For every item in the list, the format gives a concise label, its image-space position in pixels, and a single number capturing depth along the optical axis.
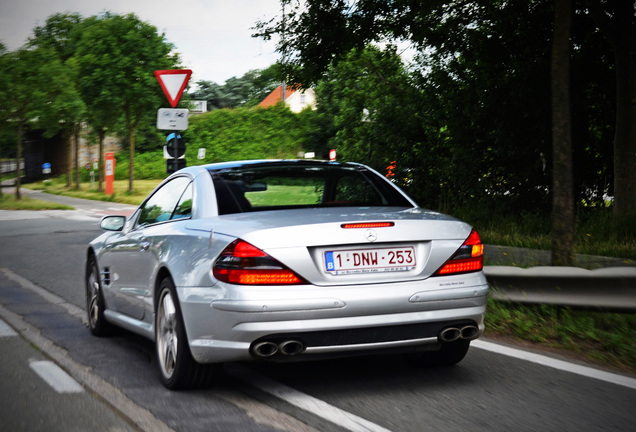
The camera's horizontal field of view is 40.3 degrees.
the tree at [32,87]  37.47
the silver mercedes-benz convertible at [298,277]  4.69
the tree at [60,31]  59.88
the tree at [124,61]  39.97
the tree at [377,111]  16.55
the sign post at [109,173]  42.19
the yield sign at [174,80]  13.95
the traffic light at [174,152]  14.59
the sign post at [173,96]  13.96
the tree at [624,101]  12.41
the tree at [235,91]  113.88
